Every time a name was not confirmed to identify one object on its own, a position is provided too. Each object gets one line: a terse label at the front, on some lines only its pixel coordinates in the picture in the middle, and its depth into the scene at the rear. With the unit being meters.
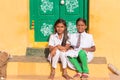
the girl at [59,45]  5.34
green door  6.14
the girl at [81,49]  5.27
